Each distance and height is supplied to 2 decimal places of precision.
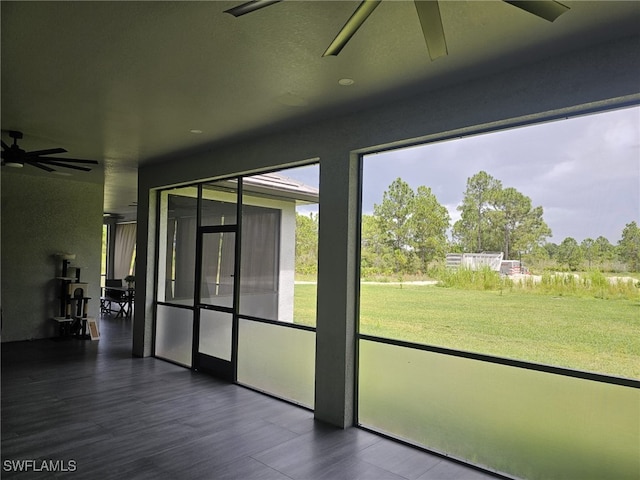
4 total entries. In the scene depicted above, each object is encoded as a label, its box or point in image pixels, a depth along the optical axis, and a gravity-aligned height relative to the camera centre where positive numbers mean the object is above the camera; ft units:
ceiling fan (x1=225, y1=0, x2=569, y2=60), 5.59 +3.33
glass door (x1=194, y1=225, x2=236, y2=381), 17.81 -1.70
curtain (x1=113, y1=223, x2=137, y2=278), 48.60 +1.35
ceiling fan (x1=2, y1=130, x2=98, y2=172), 15.44 +3.70
